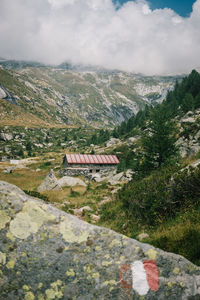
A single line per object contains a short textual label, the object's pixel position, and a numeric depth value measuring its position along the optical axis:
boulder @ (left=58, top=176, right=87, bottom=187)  34.25
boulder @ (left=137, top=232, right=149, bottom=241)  7.77
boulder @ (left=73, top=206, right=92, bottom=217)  16.17
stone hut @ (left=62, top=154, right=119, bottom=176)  54.94
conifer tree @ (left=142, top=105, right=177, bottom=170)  25.33
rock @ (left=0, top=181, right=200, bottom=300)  3.66
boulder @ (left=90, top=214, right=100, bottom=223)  14.32
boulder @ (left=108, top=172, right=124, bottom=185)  36.61
